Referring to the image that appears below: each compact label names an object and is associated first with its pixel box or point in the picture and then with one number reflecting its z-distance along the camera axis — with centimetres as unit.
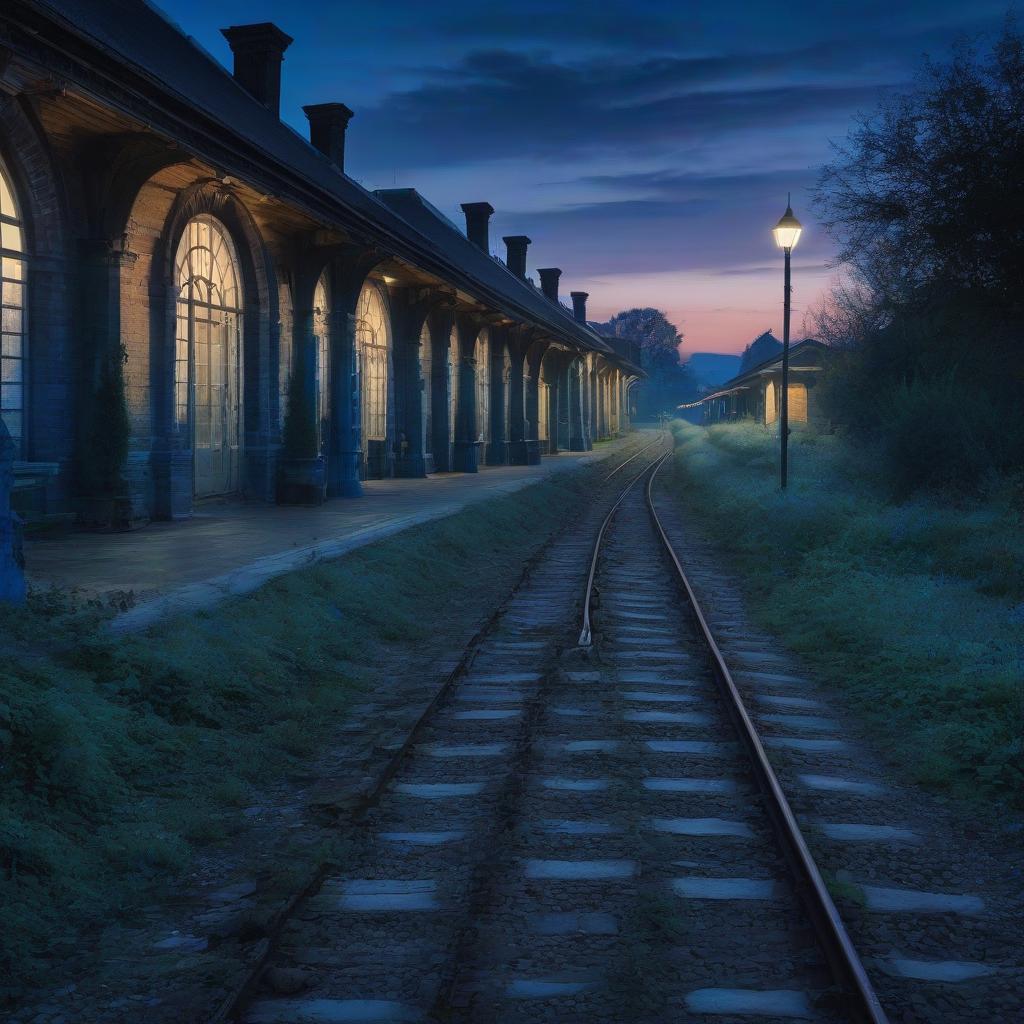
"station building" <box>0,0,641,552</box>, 1073
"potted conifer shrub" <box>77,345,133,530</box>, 1182
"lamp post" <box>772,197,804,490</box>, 1769
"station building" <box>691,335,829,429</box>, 4325
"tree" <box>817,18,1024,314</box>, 1560
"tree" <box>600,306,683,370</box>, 15012
